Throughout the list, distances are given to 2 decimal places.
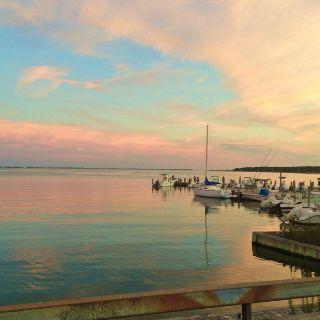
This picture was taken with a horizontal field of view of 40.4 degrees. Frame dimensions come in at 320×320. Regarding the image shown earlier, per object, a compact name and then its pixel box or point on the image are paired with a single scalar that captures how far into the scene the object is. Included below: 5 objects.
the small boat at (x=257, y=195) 64.94
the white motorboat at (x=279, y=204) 50.53
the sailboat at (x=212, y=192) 70.34
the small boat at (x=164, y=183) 104.39
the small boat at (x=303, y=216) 34.06
